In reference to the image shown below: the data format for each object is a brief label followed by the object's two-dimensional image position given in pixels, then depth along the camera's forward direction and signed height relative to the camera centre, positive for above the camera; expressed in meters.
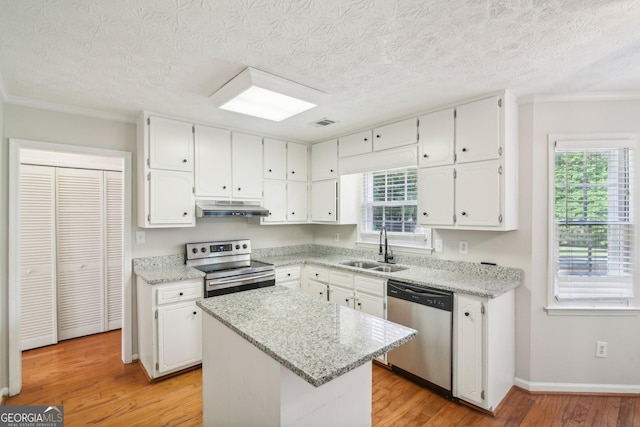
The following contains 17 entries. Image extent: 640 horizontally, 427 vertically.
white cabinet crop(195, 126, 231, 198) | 3.21 +0.54
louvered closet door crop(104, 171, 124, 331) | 3.79 -0.44
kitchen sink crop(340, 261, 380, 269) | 3.54 -0.61
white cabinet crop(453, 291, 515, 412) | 2.24 -1.04
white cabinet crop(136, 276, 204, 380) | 2.69 -1.04
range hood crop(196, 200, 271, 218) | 3.15 +0.03
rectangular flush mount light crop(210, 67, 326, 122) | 2.05 +0.84
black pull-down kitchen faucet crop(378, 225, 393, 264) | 3.41 -0.47
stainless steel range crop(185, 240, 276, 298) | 3.00 -0.60
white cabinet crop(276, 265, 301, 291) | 3.56 -0.76
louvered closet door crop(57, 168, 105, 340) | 3.50 -0.47
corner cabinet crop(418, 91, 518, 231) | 2.44 +0.39
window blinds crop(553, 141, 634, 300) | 2.47 -0.07
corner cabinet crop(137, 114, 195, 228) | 2.90 +0.38
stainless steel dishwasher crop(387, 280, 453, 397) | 2.43 -0.98
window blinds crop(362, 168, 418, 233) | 3.45 +0.13
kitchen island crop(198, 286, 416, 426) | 1.23 -0.64
